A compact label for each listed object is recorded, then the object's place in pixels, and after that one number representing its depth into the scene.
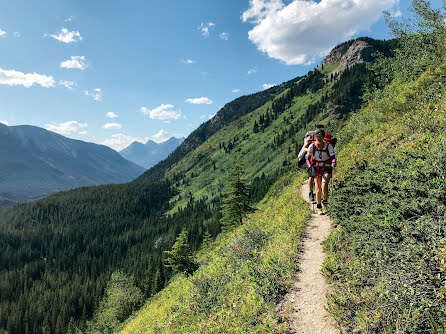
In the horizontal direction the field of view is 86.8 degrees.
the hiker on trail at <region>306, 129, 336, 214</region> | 11.30
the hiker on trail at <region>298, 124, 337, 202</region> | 11.86
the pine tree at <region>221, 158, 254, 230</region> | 36.56
